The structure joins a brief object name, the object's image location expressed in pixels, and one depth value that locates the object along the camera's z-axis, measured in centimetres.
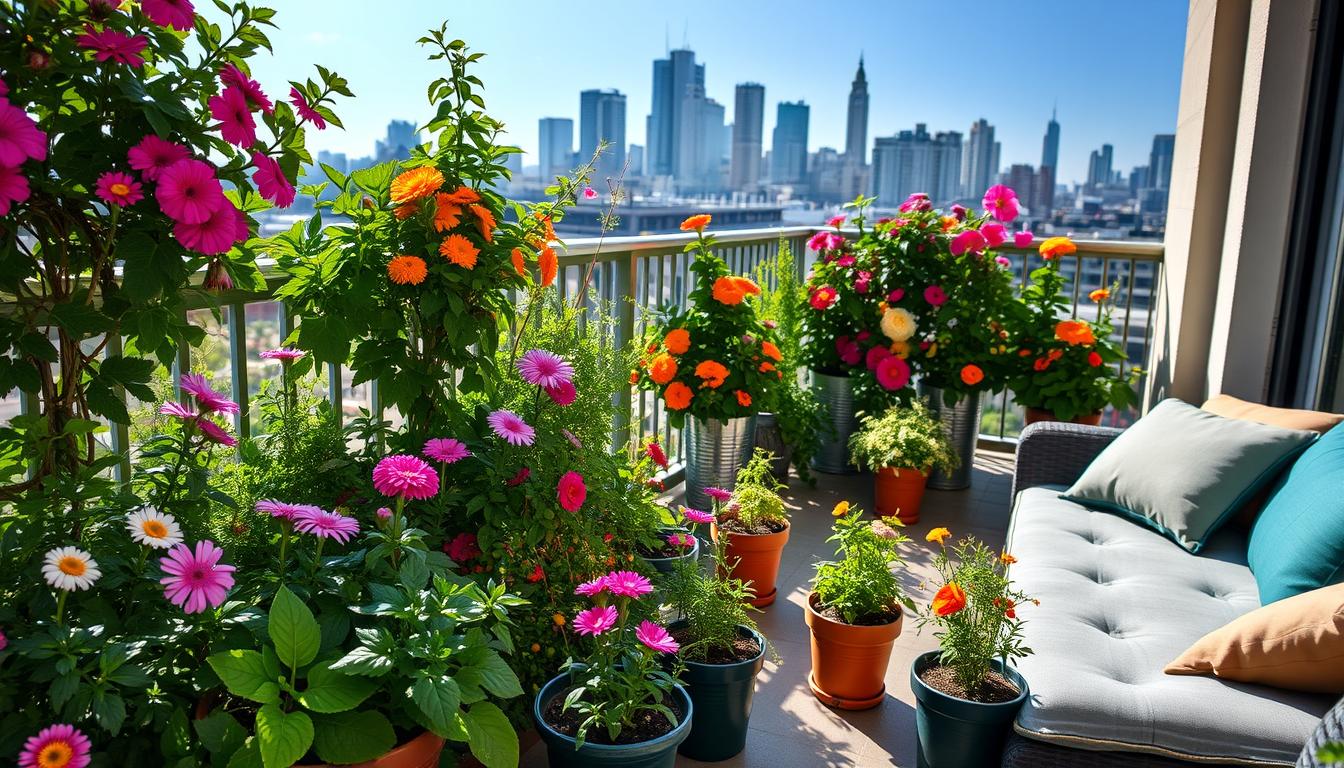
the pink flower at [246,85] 145
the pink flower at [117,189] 132
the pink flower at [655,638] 171
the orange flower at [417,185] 190
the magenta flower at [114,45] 129
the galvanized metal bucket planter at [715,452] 359
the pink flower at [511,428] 182
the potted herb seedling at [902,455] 367
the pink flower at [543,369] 193
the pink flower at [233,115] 139
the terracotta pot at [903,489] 373
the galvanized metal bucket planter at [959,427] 415
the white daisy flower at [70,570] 121
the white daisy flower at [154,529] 131
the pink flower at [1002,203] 417
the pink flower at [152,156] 133
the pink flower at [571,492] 191
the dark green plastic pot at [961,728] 186
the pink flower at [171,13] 134
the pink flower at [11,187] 120
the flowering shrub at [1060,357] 397
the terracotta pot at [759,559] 287
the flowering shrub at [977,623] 195
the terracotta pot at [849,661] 229
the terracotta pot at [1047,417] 400
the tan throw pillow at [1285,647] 164
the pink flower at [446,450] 179
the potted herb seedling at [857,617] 230
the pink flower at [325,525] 148
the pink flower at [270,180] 148
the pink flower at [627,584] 178
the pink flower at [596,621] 172
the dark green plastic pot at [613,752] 166
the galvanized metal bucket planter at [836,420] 433
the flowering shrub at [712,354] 352
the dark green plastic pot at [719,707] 203
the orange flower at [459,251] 189
